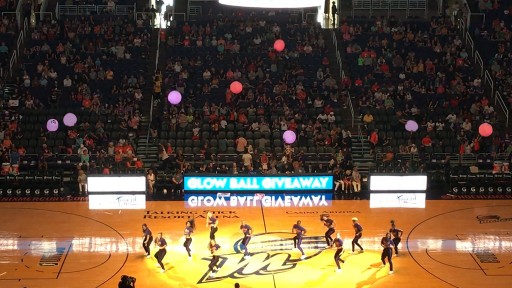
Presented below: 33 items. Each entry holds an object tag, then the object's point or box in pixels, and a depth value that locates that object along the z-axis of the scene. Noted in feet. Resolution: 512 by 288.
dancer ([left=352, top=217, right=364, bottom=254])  82.02
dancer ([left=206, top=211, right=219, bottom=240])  83.07
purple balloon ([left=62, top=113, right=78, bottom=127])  113.29
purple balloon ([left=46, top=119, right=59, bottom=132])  112.57
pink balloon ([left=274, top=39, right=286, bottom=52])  130.72
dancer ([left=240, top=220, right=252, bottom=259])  81.15
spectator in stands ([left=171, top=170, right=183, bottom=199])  104.78
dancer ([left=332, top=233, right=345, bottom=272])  77.66
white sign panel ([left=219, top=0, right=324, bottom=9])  55.16
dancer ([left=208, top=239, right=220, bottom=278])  76.43
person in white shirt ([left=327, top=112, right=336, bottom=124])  119.03
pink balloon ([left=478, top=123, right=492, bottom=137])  112.37
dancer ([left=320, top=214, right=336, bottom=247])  84.48
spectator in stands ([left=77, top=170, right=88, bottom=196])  103.91
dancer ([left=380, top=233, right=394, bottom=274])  77.20
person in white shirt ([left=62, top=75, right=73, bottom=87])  123.75
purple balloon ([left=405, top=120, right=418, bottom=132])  115.34
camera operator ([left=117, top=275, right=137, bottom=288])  57.26
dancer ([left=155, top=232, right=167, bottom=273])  77.14
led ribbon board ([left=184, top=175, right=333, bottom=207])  102.87
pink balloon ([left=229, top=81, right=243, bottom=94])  121.19
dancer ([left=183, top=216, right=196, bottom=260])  80.48
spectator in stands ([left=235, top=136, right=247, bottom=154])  112.27
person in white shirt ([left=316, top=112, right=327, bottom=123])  119.14
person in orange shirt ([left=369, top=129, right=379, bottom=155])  114.42
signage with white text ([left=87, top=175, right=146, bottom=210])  100.99
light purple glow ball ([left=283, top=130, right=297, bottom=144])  112.06
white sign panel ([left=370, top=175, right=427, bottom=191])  103.71
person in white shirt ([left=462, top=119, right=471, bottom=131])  117.39
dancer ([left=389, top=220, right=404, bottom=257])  80.79
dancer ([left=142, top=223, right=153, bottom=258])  80.59
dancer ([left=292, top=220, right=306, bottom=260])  81.82
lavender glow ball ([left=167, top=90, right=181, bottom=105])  119.14
